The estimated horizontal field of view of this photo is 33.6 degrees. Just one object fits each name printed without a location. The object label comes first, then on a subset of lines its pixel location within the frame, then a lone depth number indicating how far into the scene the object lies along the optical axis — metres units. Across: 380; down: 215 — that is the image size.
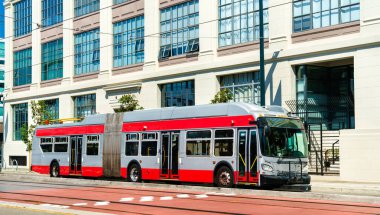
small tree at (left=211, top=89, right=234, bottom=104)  34.00
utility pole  29.17
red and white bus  22.19
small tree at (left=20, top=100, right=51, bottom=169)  48.78
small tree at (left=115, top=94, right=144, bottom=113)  41.41
